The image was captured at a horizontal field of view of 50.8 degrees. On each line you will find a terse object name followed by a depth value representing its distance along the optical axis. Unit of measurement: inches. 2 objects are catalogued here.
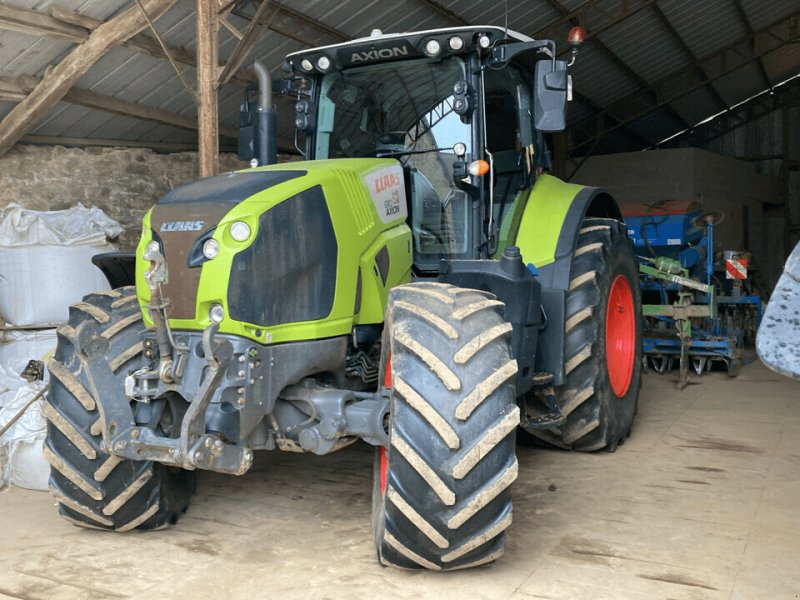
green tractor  111.7
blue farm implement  289.9
